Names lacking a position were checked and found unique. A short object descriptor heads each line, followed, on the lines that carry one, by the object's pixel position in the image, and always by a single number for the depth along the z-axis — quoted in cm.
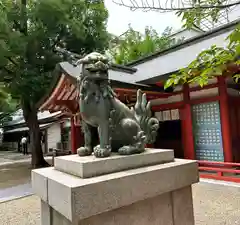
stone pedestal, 168
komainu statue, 211
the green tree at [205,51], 208
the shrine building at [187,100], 609
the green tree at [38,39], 834
